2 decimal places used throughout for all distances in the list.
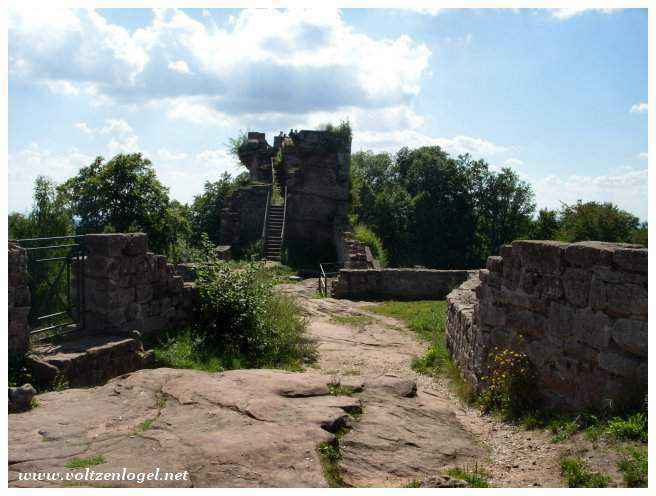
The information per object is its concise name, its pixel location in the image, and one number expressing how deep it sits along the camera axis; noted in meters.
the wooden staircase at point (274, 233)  21.19
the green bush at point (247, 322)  7.94
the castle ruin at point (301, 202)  22.83
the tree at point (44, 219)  14.45
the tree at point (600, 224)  33.34
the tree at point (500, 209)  43.16
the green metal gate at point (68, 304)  6.93
